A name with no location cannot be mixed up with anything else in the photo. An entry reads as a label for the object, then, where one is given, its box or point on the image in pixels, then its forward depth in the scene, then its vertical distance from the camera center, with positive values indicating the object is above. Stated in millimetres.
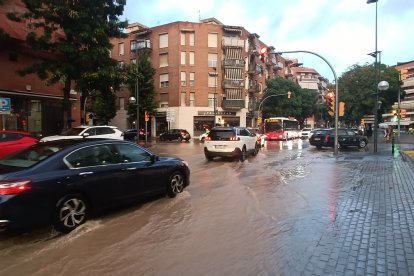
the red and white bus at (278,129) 46344 -30
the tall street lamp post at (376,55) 23830 +4529
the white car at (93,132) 19467 -109
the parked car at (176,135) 48281 -694
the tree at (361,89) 46562 +4637
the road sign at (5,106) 17594 +1072
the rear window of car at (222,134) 18297 -228
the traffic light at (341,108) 23016 +1164
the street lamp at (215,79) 59781 +7391
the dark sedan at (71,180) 5594 -808
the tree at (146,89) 53344 +5414
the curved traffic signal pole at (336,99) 20953 +1580
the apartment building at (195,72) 58125 +8441
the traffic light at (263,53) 21028 +3981
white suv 18062 -636
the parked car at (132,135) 46969 -643
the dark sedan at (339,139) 28312 -744
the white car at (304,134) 57656 -789
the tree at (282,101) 68812 +4803
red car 13806 -374
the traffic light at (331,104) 23078 +1410
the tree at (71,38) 21031 +4902
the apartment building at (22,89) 22734 +2498
